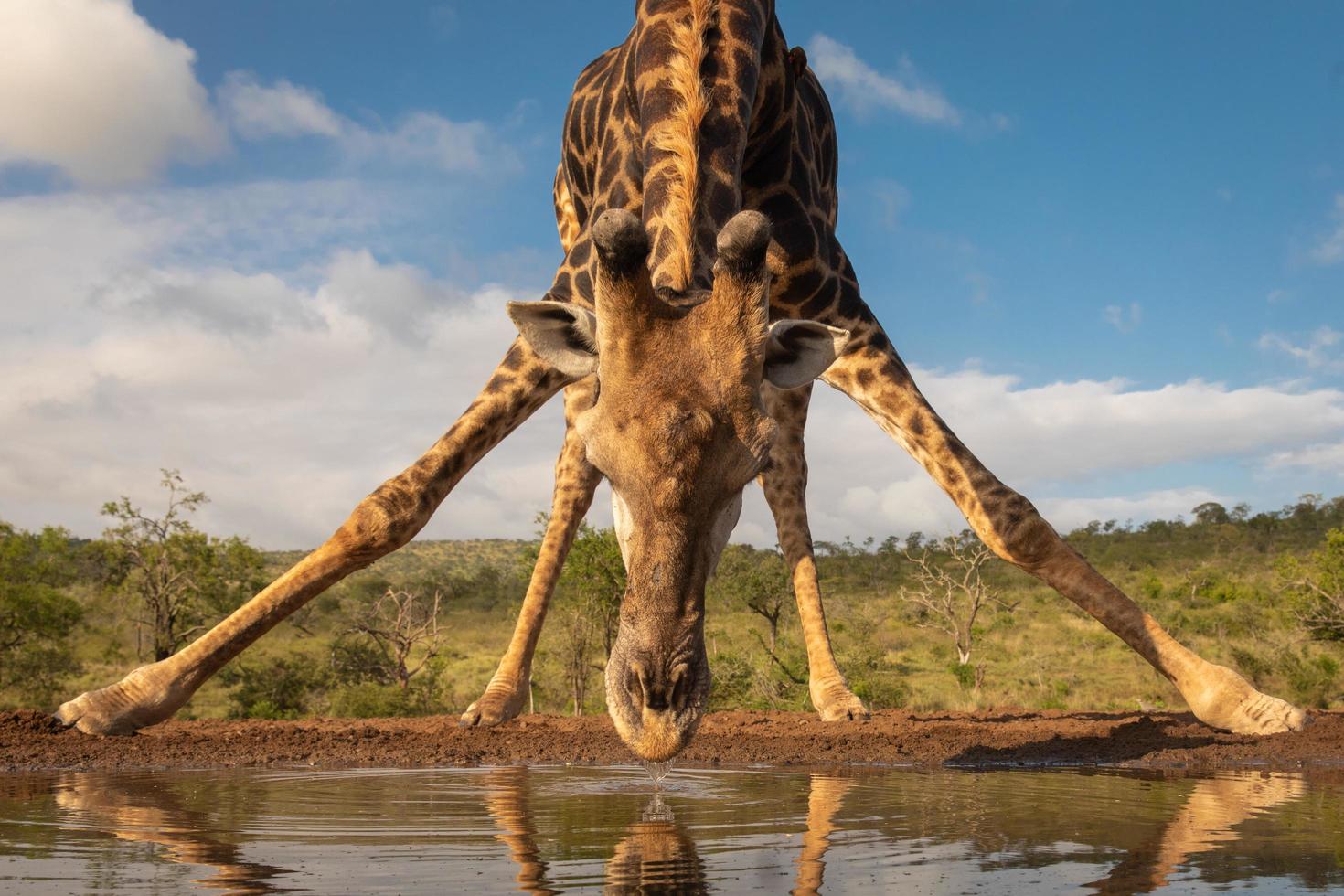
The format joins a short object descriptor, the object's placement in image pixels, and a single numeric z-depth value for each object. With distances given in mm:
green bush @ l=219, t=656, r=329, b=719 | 20922
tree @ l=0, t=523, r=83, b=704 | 22859
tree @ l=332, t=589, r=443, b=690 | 21312
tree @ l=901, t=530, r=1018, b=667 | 20595
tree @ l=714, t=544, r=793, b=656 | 23500
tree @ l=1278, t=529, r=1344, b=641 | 18938
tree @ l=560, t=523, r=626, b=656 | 17344
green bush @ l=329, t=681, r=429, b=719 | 17469
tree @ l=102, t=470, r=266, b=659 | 22094
